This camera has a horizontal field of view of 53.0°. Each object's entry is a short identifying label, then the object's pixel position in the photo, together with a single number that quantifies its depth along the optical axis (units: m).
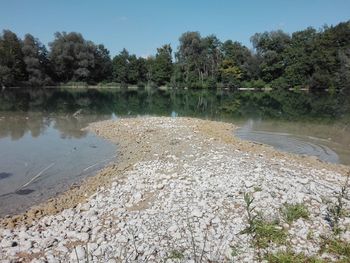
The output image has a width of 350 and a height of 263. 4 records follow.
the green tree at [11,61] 83.38
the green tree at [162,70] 103.19
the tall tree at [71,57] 96.69
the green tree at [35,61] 88.94
